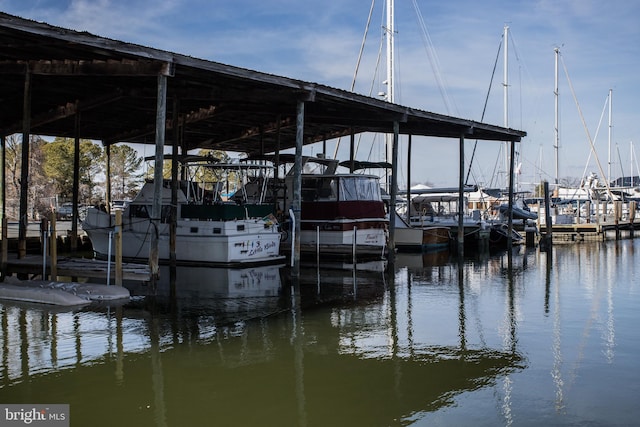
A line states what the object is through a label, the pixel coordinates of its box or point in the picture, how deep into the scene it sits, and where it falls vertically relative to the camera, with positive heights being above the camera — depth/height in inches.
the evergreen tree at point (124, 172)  2080.5 +159.2
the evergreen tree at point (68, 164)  1770.4 +157.8
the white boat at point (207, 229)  751.1 -12.5
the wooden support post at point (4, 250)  609.6 -31.7
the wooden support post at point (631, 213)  1787.6 +20.7
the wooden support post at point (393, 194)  810.8 +34.2
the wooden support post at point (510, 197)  1146.7 +42.1
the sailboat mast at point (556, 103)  1920.5 +362.5
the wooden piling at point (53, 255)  573.0 -34.1
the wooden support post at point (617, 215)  1630.0 +12.1
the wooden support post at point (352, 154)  1065.5 +113.1
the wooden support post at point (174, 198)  685.2 +23.5
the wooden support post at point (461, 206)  1035.3 +22.9
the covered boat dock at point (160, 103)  546.9 +145.8
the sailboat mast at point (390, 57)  1211.9 +323.9
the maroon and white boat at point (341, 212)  902.4 +10.5
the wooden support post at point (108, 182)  1072.8 +64.1
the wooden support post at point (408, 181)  1163.5 +75.3
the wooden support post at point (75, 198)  885.0 +30.1
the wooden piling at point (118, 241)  532.7 -19.5
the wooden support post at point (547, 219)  1164.5 +1.5
